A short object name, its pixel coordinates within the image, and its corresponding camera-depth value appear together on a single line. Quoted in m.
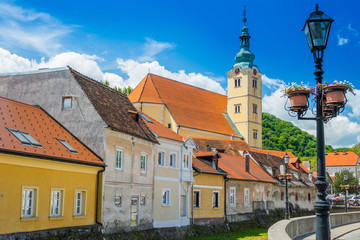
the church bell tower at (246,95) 80.31
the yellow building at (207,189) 34.34
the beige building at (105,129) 23.72
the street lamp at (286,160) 28.81
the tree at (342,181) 87.21
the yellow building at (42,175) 17.50
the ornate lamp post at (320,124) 8.47
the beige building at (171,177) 29.56
